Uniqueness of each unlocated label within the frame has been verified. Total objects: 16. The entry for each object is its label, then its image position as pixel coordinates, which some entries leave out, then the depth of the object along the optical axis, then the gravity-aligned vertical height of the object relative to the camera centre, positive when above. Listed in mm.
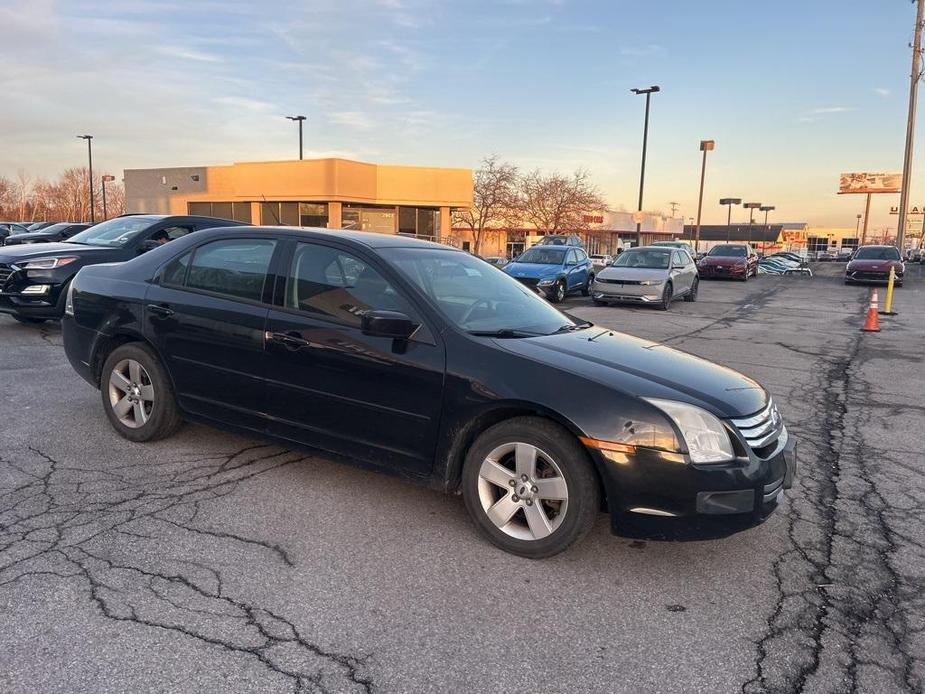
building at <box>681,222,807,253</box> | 92625 +3462
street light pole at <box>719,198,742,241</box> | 62800 +5281
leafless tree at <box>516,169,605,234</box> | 43781 +3281
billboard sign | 79062 +9617
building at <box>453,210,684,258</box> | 50156 +1456
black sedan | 3131 -747
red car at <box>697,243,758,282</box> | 27625 -238
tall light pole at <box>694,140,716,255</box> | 42969 +7125
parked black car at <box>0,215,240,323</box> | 8531 -452
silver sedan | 16047 -610
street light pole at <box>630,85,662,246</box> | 30920 +5833
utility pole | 30062 +7182
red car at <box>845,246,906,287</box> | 25266 -91
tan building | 37906 +2779
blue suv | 16766 -527
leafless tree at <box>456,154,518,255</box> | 43062 +3448
